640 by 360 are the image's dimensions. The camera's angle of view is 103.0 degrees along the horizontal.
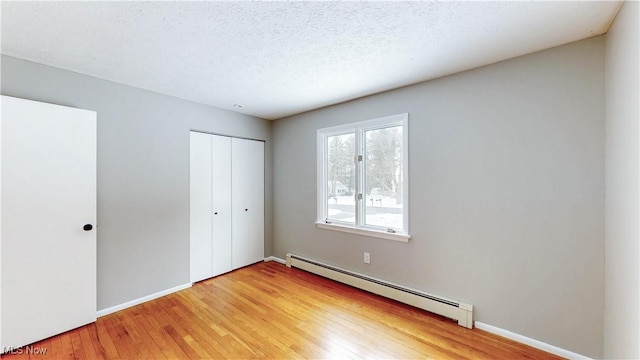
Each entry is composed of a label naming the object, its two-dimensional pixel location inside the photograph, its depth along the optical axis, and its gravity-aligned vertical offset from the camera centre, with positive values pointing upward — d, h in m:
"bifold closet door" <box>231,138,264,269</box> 3.86 -0.34
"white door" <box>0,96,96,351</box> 2.01 -0.35
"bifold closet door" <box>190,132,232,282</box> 3.37 -0.35
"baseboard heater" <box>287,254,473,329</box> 2.35 -1.24
